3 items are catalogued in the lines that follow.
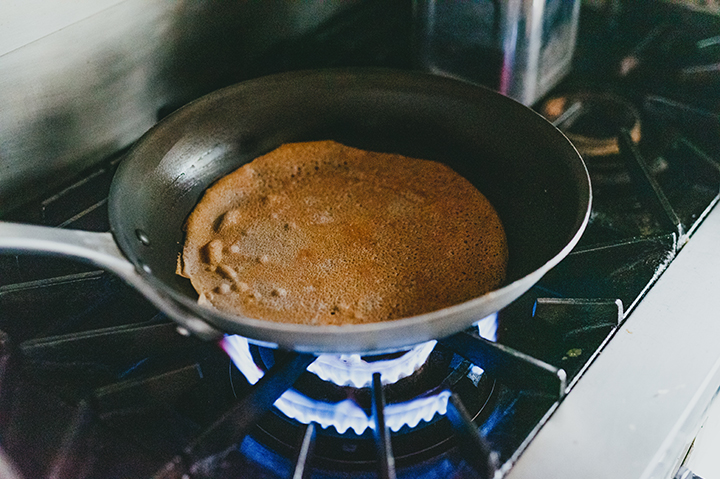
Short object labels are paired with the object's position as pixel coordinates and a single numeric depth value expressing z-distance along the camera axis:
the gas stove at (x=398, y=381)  0.53
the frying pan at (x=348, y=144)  0.50
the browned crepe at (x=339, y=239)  0.68
